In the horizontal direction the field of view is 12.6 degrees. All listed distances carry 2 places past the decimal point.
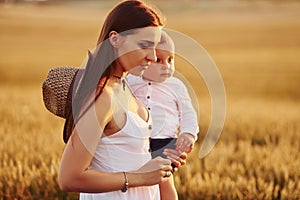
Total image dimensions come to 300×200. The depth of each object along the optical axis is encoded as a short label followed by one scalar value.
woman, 5.14
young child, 6.41
